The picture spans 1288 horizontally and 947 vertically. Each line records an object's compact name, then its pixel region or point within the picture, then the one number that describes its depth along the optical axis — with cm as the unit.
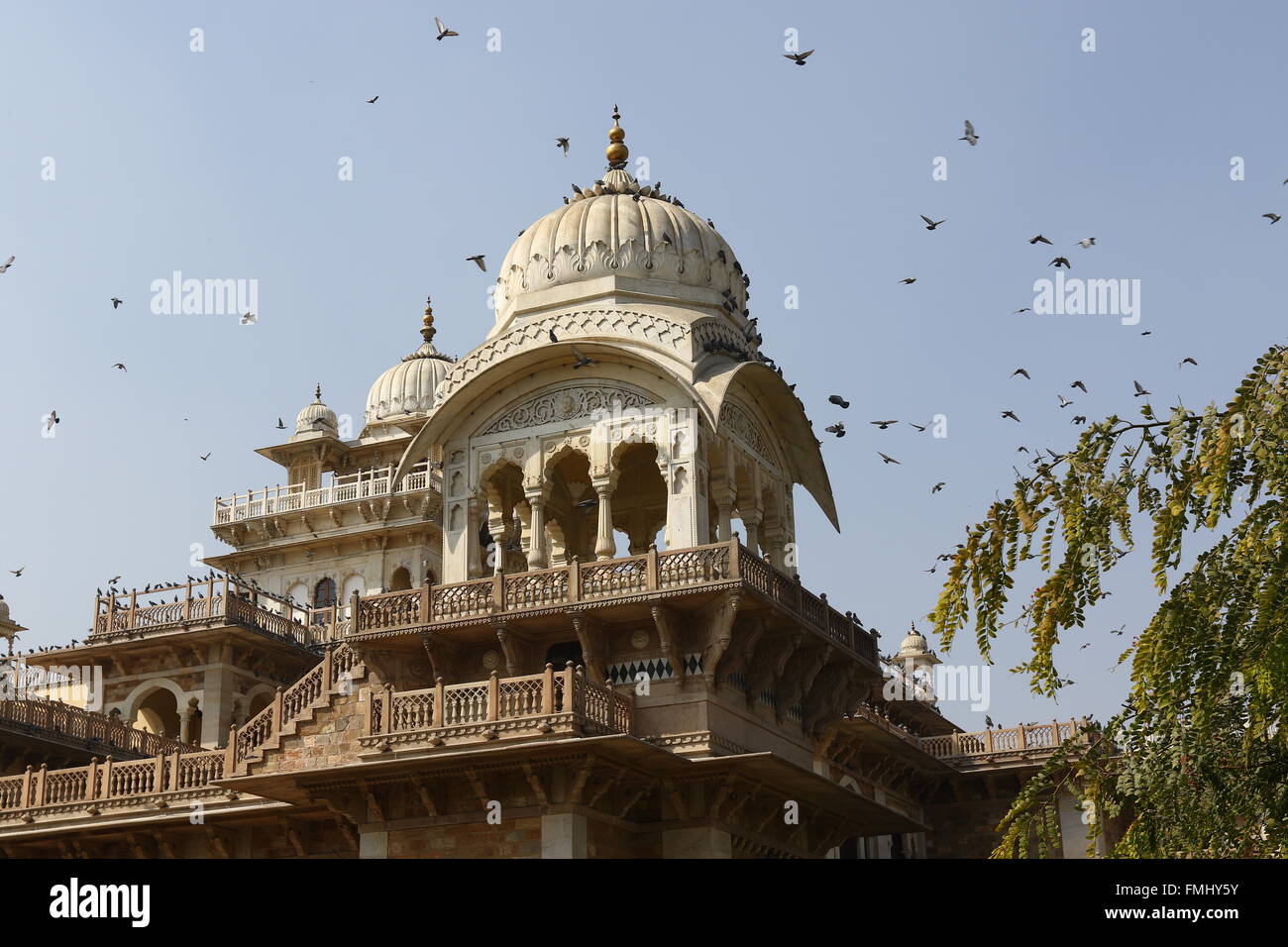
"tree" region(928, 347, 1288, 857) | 949
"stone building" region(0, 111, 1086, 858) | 2203
